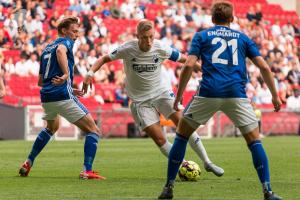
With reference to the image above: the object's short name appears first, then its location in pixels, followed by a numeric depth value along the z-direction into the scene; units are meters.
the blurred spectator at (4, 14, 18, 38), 31.23
